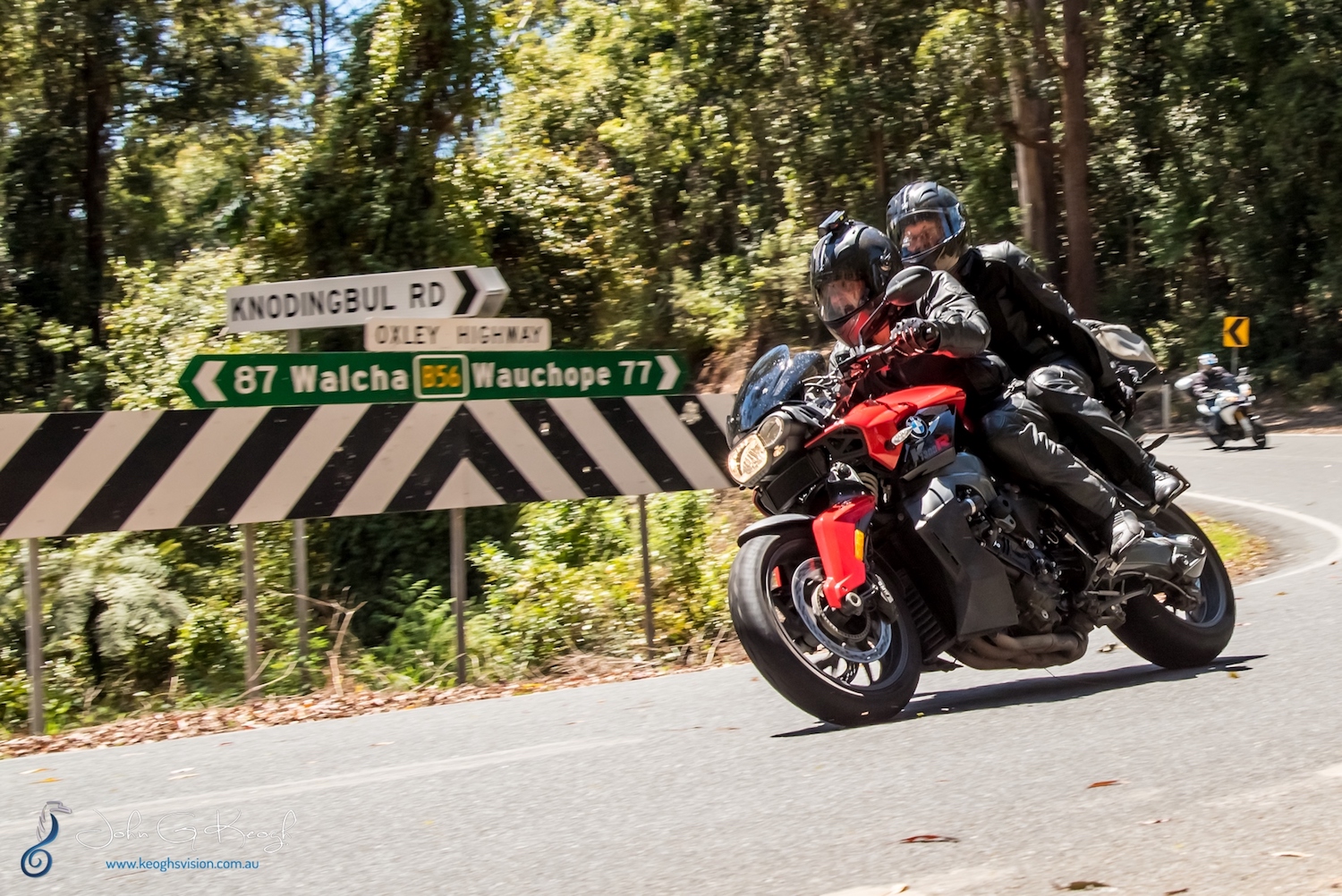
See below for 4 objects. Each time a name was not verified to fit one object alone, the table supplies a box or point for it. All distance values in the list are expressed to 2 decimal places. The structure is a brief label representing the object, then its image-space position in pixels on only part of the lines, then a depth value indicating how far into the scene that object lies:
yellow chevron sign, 29.20
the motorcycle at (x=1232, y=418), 23.59
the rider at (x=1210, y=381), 24.42
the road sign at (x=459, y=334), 8.12
